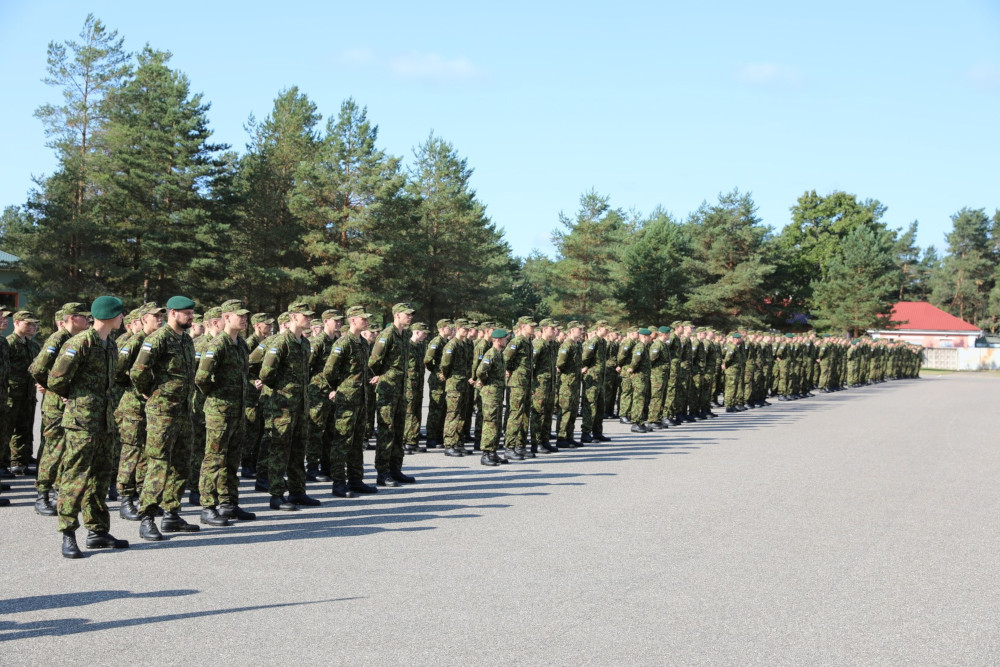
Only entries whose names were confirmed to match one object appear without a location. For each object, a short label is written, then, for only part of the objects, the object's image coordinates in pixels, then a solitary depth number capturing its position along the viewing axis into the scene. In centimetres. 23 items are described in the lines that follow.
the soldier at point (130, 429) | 758
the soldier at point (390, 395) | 965
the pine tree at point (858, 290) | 6525
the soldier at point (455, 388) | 1270
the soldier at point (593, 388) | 1478
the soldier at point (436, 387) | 1302
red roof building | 8781
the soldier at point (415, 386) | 1180
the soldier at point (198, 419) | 850
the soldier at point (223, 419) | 755
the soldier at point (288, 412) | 829
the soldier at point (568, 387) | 1380
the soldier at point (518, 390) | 1233
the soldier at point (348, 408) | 900
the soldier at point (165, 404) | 705
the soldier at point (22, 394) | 990
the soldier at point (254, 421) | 906
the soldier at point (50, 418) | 718
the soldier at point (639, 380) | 1671
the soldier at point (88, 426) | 639
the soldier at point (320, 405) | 912
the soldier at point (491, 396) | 1170
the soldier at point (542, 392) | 1324
